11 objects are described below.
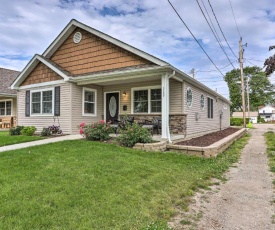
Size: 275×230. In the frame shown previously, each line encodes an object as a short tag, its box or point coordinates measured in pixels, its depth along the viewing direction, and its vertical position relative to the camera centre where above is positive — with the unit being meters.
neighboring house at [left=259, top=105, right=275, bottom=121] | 71.57 +1.22
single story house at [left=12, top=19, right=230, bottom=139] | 10.02 +1.43
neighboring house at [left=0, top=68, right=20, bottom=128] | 16.64 +1.30
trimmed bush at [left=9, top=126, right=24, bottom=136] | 11.27 -0.77
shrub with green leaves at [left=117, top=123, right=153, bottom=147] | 7.75 -0.69
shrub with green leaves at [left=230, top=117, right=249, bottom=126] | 32.68 -0.76
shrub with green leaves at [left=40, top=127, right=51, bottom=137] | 10.51 -0.76
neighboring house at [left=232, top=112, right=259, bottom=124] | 56.62 +0.21
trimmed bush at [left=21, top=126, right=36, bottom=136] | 10.76 -0.70
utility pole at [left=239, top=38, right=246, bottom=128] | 21.48 +5.68
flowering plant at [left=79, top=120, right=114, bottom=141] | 8.76 -0.60
